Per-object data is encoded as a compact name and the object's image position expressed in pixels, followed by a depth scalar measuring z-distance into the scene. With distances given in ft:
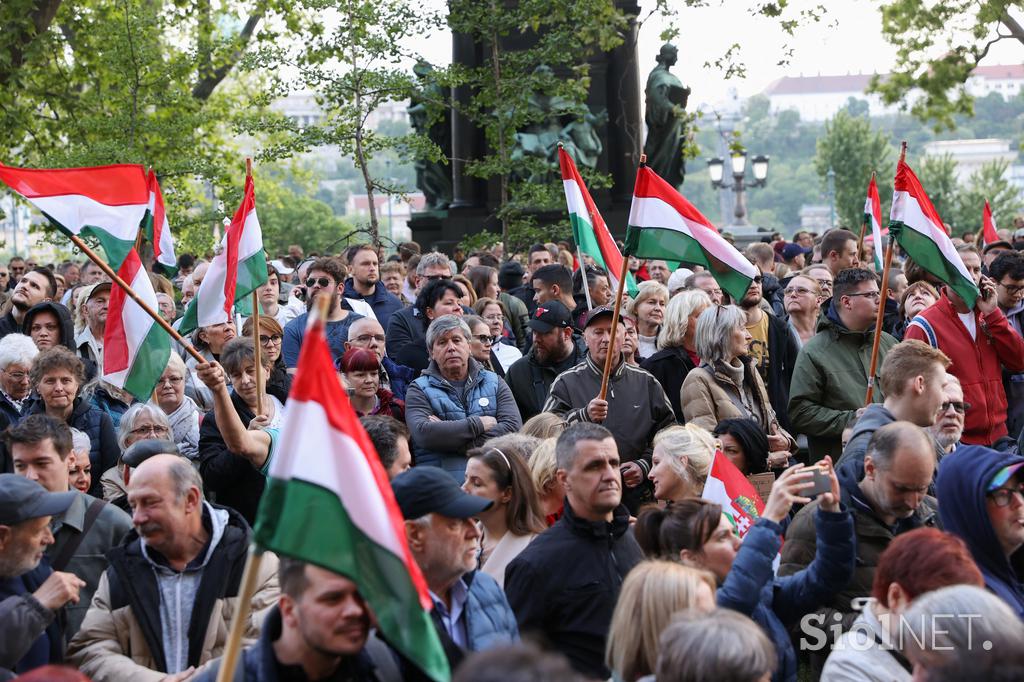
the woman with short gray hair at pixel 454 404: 27.07
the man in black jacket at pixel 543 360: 30.66
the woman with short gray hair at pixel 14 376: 28.25
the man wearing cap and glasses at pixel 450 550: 16.19
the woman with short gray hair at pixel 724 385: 27.37
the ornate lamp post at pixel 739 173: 90.74
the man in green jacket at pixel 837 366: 28.99
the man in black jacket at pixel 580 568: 18.13
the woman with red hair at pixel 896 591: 14.80
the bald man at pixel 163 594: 17.42
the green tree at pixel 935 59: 84.43
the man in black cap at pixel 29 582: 16.10
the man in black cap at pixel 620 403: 26.22
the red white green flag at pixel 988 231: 55.31
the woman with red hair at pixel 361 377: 27.09
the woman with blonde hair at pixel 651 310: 33.81
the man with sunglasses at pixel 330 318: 32.81
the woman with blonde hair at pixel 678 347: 30.27
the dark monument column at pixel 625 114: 71.72
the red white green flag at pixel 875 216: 33.22
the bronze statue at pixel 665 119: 69.56
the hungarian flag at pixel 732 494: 20.85
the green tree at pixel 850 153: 211.20
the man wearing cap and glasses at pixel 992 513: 17.51
